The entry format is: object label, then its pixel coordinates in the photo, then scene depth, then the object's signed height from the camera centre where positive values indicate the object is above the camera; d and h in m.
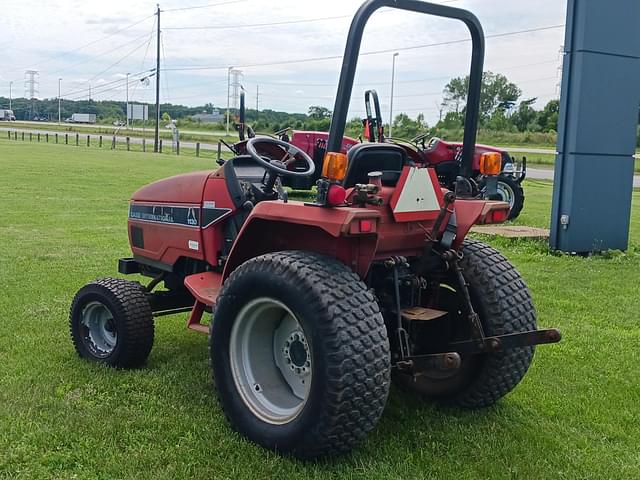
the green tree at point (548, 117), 51.44 +2.65
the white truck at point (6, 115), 124.59 +2.71
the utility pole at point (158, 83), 47.77 +3.56
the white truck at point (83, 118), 132.00 +2.89
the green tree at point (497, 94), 54.25 +5.29
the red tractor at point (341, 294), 3.20 -0.75
